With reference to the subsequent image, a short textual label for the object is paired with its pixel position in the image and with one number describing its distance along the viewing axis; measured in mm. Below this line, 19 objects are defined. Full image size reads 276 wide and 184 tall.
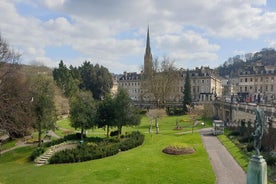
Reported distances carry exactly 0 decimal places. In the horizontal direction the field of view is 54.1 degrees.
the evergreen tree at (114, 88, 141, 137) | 36688
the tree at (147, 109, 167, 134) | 51297
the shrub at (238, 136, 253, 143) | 32075
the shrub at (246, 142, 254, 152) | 27125
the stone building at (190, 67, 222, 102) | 102250
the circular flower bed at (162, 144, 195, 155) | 27503
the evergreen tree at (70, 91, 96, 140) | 35562
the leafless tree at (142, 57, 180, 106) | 79062
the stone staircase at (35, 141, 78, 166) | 27666
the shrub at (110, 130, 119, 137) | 40594
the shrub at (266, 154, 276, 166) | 21547
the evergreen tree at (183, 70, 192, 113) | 75044
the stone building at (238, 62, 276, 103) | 89688
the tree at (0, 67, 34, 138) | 30983
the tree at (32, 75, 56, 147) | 34094
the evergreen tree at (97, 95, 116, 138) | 37306
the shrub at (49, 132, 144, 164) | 26688
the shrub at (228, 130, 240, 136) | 37806
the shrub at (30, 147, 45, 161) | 29167
